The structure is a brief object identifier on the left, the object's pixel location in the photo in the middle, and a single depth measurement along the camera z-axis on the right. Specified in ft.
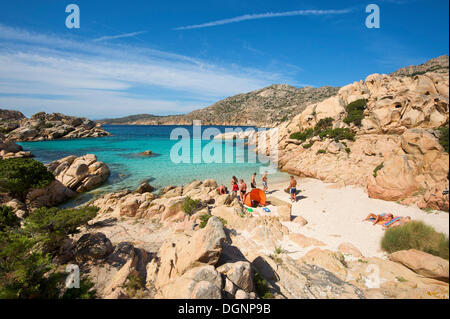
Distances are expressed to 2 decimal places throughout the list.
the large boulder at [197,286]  9.78
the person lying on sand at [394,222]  20.92
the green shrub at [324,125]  71.99
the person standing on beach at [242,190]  37.32
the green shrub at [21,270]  11.18
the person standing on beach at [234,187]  39.24
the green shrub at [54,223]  15.55
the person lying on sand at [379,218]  23.38
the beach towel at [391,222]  21.99
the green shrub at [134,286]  12.33
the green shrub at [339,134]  58.09
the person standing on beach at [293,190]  37.21
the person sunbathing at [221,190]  39.04
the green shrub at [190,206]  29.12
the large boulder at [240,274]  11.89
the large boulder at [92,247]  16.69
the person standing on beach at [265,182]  45.09
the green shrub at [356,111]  61.72
